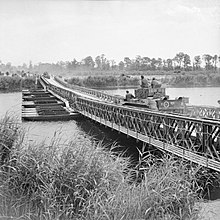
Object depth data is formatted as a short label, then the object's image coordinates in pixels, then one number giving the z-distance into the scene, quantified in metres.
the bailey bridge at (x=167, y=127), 10.89
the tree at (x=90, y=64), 125.75
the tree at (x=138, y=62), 101.29
